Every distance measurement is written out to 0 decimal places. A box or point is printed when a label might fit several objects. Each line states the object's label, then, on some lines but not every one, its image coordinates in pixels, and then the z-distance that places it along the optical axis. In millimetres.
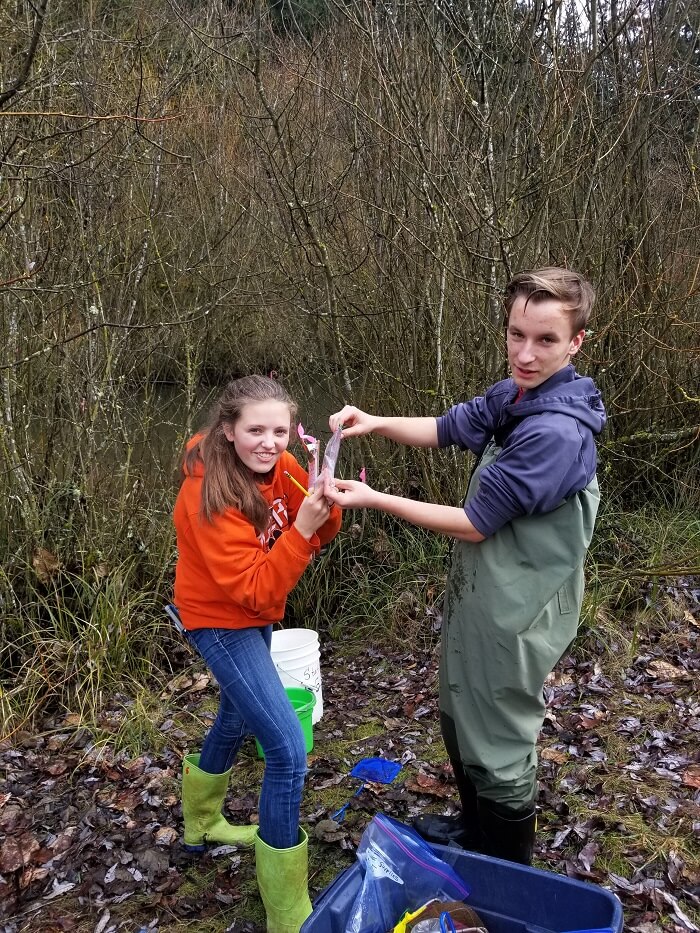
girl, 2301
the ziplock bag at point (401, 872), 2195
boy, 2131
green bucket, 3473
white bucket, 3602
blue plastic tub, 2020
